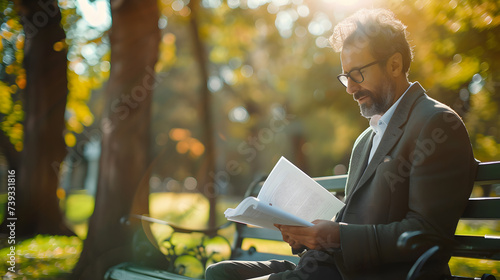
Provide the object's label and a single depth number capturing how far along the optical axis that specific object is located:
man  2.14
